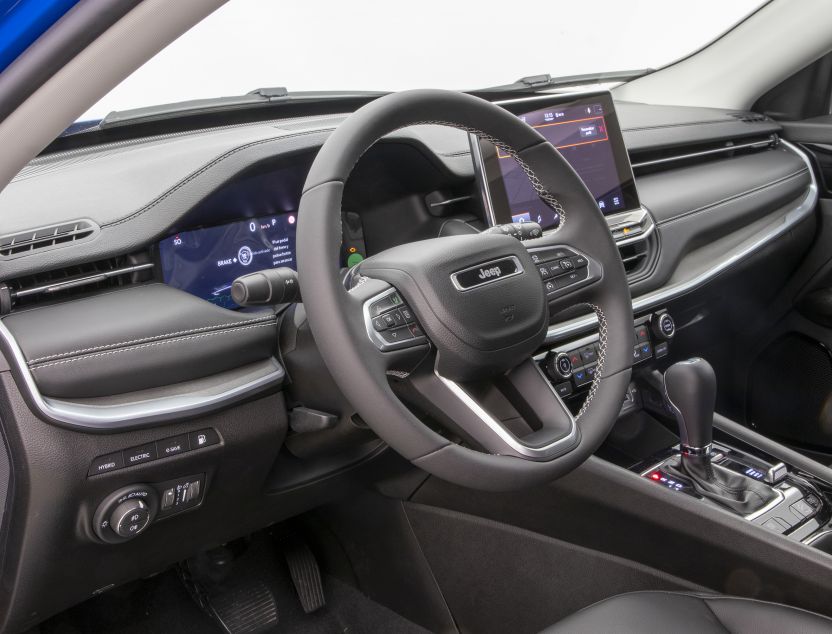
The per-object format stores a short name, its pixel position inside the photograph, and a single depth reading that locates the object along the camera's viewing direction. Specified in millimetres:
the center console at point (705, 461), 1610
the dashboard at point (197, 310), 1156
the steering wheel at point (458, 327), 986
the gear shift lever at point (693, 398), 1679
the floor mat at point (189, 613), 1885
